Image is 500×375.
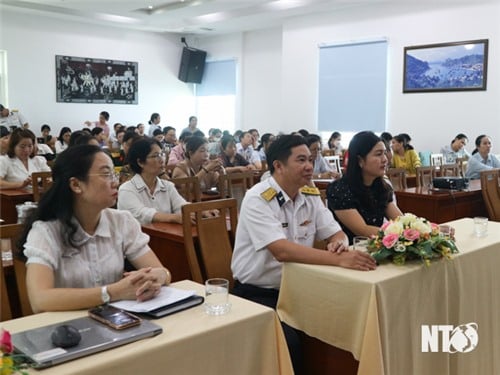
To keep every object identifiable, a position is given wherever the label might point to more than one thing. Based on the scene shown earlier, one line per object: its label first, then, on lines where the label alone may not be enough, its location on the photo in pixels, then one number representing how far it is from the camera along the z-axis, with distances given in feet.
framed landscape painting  26.76
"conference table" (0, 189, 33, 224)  14.29
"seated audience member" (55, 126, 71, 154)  29.30
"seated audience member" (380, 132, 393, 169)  24.04
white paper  5.09
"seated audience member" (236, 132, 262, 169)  26.32
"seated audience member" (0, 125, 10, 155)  16.93
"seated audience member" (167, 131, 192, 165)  22.34
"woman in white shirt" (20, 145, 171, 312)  5.63
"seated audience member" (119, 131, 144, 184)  11.71
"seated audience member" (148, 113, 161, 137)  38.29
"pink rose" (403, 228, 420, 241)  6.64
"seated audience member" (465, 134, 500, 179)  21.25
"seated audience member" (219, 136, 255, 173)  19.79
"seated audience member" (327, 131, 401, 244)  9.10
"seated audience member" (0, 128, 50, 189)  16.19
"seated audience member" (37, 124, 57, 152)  32.14
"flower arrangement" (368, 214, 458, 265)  6.61
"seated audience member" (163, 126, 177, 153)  30.40
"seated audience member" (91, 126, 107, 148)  26.13
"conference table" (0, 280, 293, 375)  4.12
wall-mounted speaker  41.88
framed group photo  36.04
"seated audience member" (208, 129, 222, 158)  28.81
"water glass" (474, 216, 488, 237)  8.32
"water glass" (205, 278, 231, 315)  5.13
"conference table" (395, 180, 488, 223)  15.44
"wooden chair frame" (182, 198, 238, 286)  8.72
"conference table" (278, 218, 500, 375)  6.00
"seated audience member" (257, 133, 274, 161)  22.69
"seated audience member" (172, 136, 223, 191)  14.25
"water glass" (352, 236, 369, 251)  7.19
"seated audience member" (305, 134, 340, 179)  19.58
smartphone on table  4.63
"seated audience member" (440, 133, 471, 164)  25.79
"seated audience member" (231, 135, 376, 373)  7.22
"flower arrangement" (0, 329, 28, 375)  3.60
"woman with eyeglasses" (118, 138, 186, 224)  10.42
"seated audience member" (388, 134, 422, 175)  23.39
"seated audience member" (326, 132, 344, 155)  30.55
